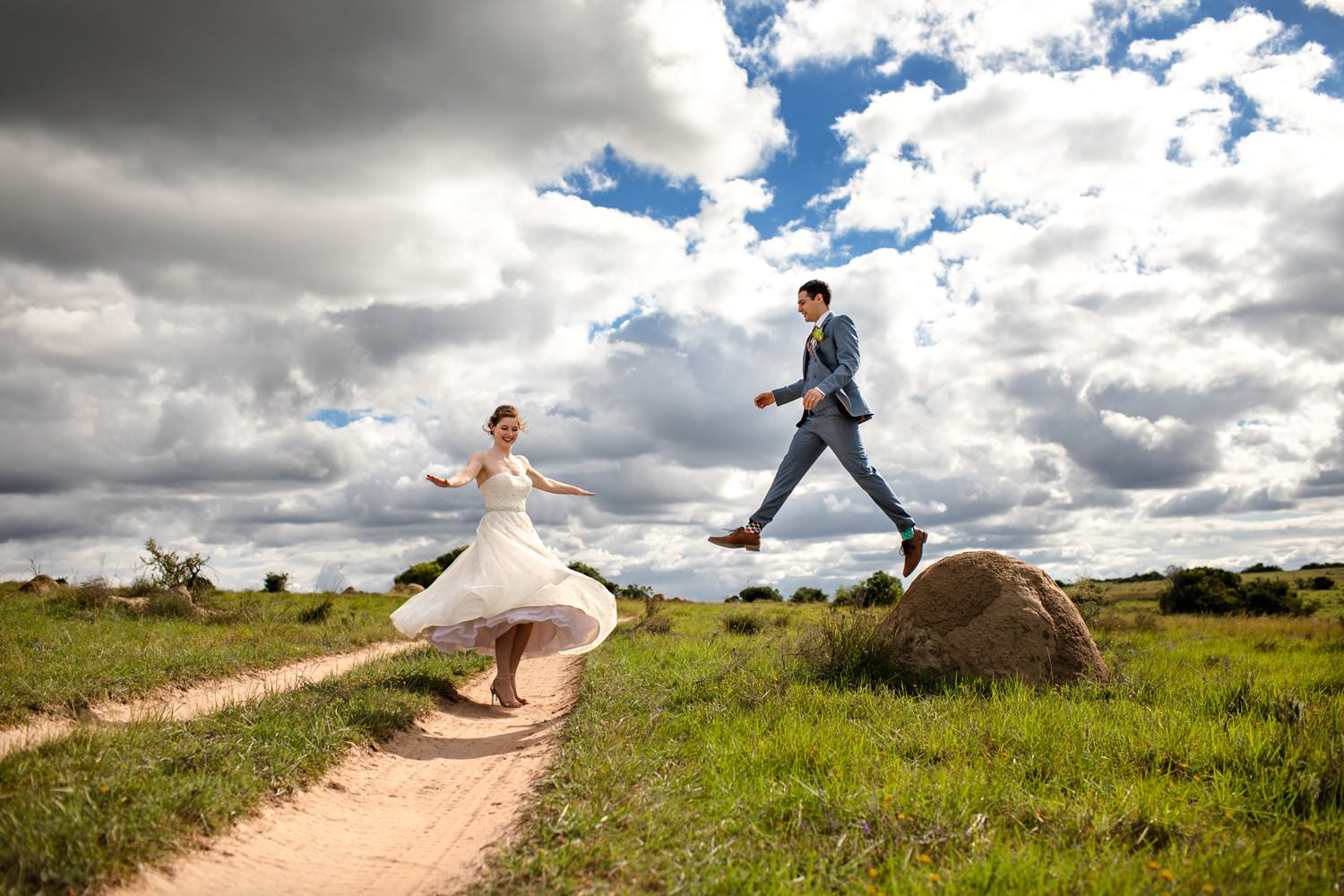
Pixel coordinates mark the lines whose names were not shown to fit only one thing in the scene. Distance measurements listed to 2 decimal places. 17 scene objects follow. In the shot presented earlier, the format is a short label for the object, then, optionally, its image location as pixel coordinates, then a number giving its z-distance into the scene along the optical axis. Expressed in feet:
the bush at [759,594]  141.25
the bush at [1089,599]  60.80
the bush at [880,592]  58.23
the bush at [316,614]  67.55
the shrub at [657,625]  62.08
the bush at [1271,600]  101.77
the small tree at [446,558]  143.76
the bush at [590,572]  121.49
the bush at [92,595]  59.06
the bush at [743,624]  63.10
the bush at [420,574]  146.10
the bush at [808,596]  116.37
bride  30.99
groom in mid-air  27.45
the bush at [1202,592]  109.09
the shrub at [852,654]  31.07
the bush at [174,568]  71.36
